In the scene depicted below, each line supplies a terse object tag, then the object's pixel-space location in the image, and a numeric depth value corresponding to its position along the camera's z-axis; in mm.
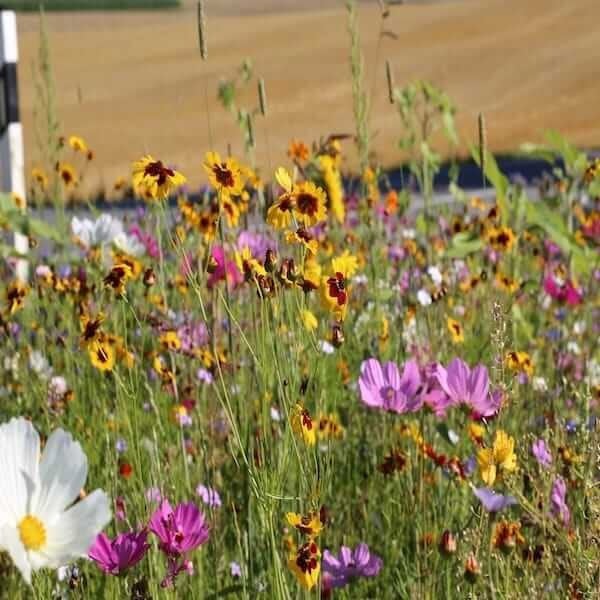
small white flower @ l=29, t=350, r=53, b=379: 3899
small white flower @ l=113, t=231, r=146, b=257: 4112
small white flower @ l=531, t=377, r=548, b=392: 3944
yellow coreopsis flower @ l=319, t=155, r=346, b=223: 4063
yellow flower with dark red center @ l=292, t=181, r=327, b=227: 3325
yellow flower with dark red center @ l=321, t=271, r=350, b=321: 3276
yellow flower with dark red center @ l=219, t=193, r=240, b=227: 3599
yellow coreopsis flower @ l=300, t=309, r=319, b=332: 3392
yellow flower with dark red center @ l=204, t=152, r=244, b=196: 3314
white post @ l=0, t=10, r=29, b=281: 6121
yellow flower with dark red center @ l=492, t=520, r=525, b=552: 3385
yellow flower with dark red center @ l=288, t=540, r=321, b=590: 3189
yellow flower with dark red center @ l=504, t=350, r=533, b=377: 3454
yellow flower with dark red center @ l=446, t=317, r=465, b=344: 3768
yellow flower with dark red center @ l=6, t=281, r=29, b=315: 3619
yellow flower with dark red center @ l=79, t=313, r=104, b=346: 3399
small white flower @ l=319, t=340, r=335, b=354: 3911
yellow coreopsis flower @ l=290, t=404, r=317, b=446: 3216
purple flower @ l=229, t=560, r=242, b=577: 3564
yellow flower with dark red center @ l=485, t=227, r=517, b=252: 4103
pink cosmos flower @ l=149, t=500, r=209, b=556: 3267
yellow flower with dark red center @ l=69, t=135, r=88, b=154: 4651
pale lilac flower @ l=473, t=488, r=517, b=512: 3388
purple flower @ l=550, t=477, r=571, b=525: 3485
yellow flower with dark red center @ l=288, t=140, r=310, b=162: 4243
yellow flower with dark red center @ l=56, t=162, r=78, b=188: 4596
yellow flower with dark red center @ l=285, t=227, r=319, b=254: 3264
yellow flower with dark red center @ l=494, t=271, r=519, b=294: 4000
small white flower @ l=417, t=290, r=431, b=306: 3932
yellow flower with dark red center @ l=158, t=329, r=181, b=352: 3697
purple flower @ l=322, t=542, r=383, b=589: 3467
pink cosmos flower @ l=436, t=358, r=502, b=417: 3416
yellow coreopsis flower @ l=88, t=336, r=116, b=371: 3401
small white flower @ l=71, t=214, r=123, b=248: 4120
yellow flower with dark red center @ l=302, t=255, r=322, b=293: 3302
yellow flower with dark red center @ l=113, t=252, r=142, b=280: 3856
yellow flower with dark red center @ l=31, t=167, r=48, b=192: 4596
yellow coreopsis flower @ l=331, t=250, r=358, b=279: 3367
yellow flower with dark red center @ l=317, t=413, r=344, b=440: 3618
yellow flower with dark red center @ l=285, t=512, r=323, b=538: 3204
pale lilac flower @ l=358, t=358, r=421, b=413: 3476
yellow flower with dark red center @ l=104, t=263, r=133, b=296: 3388
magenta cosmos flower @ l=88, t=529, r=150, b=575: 3233
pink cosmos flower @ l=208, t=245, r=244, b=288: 3732
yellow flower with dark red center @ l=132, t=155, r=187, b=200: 3304
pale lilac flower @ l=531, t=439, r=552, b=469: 3549
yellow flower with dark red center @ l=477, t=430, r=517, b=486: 3310
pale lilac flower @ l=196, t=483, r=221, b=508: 3511
